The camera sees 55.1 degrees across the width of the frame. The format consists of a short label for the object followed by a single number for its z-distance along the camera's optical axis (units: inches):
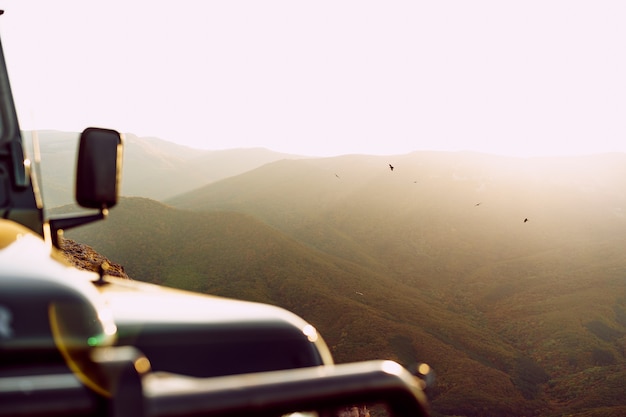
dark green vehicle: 41.3
